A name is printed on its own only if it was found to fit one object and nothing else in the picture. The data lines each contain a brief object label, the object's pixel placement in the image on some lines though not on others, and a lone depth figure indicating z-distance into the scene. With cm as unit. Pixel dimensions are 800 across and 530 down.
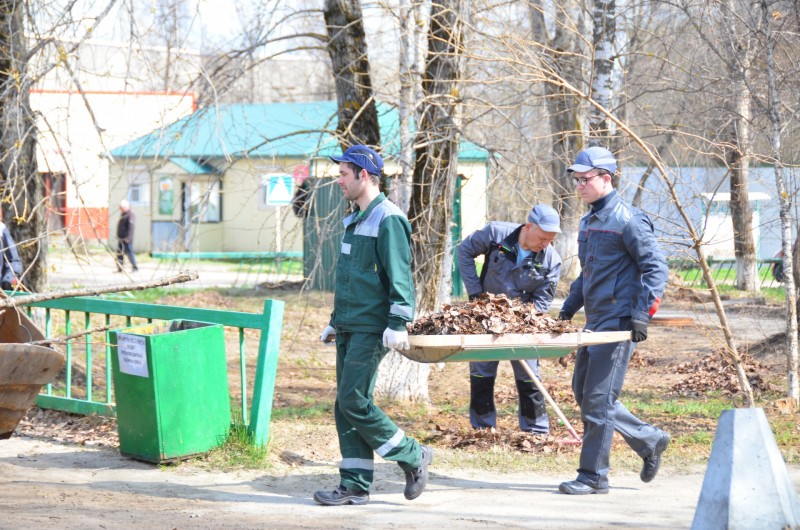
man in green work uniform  1080
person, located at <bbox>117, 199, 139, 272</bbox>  5028
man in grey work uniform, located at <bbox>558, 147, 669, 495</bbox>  1139
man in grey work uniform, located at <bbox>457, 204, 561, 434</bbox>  1420
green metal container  1280
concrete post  904
